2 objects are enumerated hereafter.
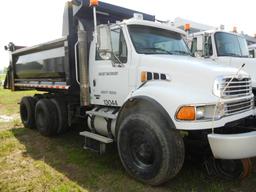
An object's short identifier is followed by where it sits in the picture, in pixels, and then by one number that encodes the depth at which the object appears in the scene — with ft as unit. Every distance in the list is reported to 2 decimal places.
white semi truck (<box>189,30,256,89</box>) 22.88
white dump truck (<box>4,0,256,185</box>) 12.25
